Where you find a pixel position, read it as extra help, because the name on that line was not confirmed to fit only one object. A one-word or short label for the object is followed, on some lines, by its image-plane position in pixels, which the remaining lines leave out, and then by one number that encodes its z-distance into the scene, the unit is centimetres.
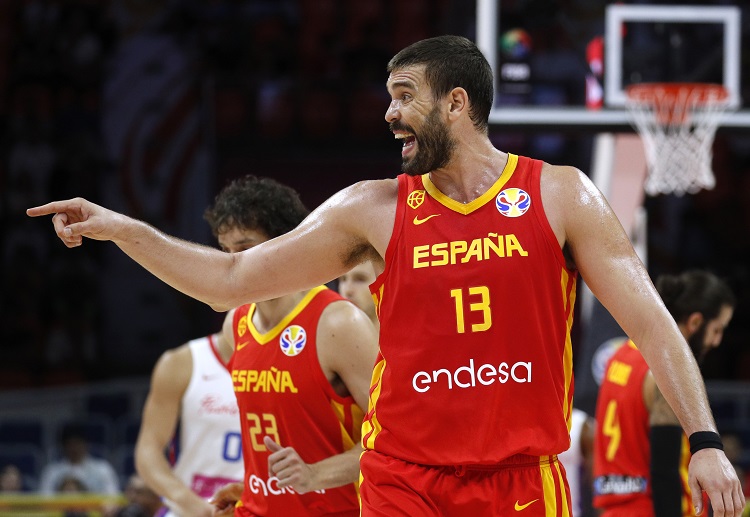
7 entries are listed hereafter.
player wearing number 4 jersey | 1033
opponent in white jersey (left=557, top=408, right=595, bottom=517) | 1619
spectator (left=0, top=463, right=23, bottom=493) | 2299
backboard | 1850
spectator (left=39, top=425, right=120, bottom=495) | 2437
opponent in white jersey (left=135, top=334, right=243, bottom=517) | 1255
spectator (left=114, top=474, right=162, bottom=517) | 1890
